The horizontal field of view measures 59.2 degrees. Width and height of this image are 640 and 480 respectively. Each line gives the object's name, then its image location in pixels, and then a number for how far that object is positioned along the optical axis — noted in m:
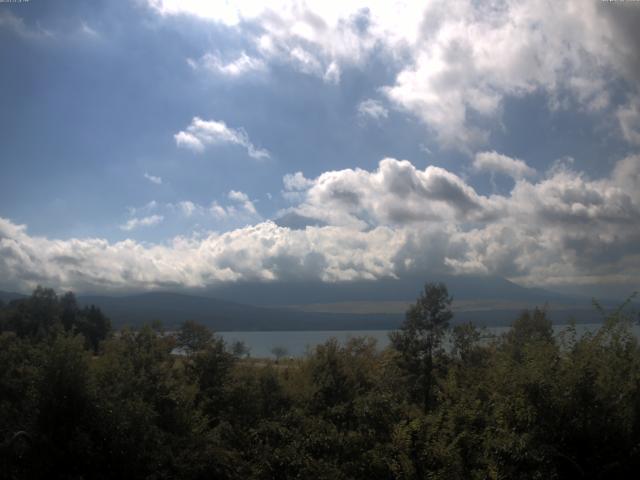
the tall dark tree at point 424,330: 32.12
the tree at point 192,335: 31.90
